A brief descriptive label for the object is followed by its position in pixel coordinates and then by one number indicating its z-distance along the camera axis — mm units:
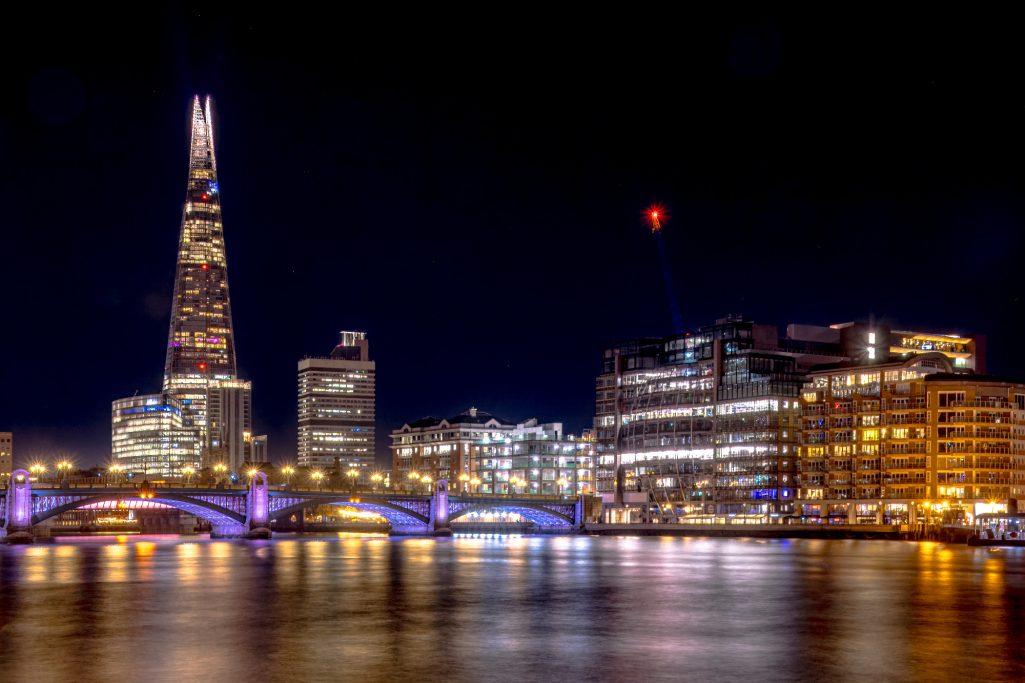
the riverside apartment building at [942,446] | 186500
